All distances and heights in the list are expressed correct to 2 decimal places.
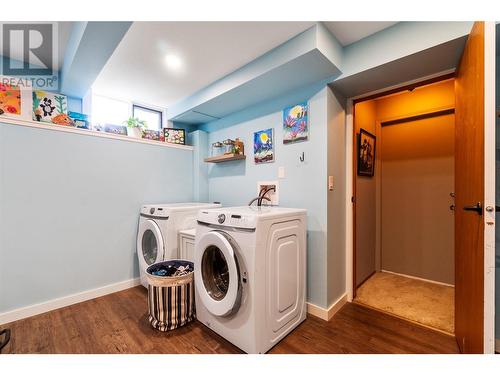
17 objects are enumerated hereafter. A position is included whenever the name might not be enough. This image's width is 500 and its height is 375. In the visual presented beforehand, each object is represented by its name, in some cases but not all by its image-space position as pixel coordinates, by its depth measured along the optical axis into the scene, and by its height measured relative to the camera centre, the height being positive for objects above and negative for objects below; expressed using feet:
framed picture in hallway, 8.25 +1.35
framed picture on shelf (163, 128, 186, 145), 9.54 +2.27
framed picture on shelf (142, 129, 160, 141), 8.79 +2.14
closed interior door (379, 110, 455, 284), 8.36 -0.37
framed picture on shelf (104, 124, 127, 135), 7.91 +2.12
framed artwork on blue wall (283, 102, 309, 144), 6.68 +1.99
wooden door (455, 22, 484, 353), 3.44 -0.10
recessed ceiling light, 6.45 +3.79
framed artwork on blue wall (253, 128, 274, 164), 7.58 +1.45
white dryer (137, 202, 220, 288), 7.04 -1.39
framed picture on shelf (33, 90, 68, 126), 6.47 +2.40
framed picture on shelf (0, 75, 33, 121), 5.96 +2.36
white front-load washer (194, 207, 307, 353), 4.59 -1.99
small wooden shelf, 8.35 +1.16
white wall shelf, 5.95 +1.79
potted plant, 8.38 +2.42
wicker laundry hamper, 5.54 -2.89
